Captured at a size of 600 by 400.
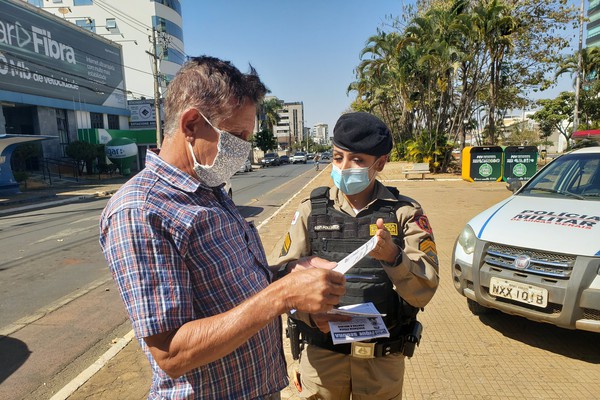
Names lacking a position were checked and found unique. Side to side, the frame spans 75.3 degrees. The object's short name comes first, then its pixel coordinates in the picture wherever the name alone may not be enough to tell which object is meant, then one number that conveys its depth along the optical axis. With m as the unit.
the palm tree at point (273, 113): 66.83
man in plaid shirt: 1.03
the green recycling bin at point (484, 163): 16.42
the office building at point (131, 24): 43.28
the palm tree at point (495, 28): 17.45
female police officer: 1.84
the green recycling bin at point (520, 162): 16.09
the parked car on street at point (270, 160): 44.28
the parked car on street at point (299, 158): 52.69
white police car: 2.84
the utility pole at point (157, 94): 20.94
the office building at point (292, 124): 121.42
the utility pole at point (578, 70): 20.43
